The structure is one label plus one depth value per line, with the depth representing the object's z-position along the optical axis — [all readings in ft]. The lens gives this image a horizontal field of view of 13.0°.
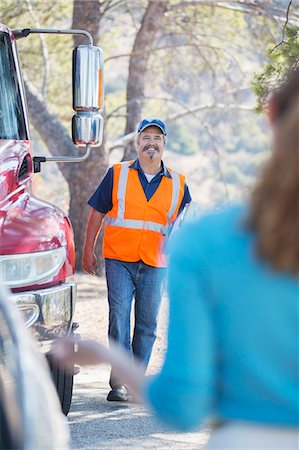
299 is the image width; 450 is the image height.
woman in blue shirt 8.40
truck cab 20.76
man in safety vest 27.81
